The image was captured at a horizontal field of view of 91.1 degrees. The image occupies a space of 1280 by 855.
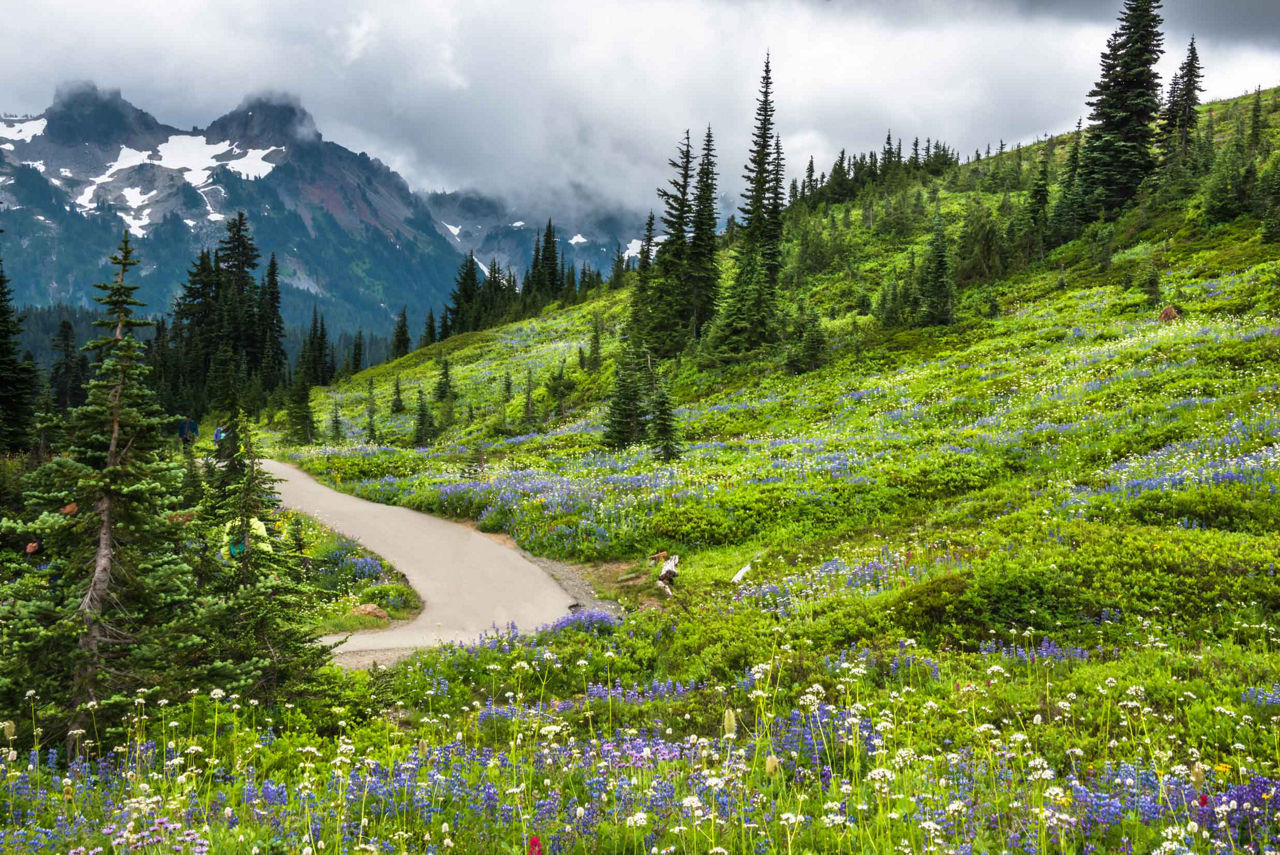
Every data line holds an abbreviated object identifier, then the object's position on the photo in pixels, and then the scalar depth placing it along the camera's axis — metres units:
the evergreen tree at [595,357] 54.03
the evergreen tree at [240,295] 98.19
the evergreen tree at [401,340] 123.94
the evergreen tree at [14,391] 39.56
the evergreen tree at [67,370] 88.91
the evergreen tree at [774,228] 56.25
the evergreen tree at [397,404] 59.22
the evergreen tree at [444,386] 56.38
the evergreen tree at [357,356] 120.12
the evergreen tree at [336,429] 51.09
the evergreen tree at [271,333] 96.12
